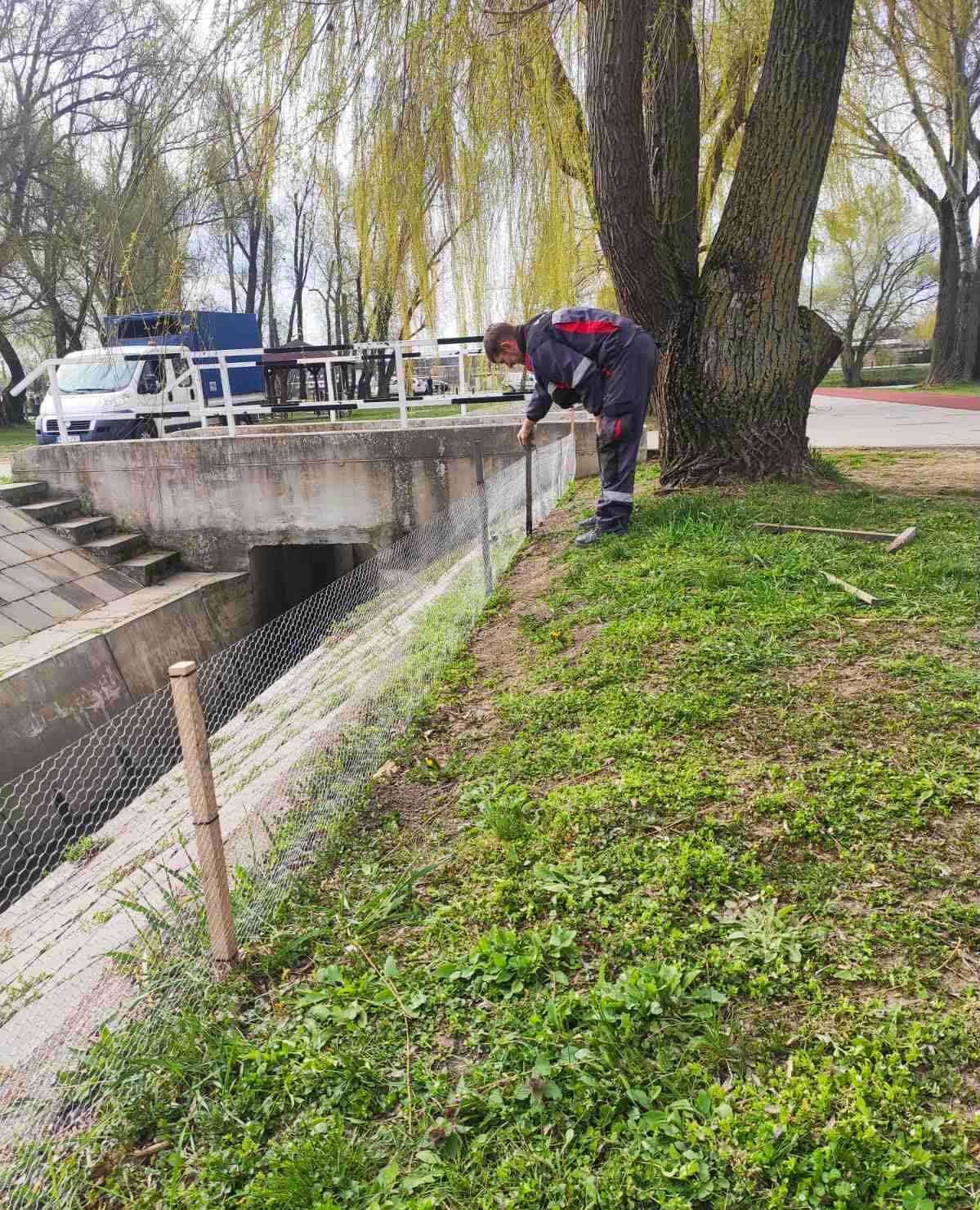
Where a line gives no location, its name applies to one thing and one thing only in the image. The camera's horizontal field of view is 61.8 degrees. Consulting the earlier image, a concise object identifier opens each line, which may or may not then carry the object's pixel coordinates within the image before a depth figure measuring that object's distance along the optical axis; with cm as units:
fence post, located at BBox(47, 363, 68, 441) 1154
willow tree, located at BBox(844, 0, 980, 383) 629
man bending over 566
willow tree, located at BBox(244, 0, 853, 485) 532
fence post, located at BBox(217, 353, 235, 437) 1092
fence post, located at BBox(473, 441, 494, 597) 555
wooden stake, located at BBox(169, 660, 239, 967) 224
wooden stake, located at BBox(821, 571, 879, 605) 412
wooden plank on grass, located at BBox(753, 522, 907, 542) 523
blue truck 1209
